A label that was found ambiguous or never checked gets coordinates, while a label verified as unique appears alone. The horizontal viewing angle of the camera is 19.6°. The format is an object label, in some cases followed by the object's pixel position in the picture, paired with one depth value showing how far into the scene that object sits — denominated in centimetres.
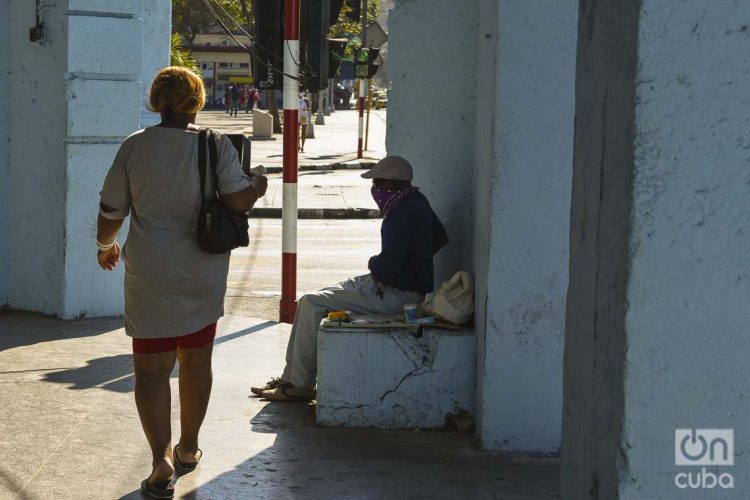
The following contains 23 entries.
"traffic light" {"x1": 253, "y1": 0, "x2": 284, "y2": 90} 1685
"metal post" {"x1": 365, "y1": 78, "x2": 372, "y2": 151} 5990
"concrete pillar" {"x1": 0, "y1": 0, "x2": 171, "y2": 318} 1579
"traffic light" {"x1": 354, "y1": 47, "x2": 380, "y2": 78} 5051
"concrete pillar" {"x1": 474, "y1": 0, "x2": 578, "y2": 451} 999
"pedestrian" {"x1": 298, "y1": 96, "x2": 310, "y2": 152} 5764
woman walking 890
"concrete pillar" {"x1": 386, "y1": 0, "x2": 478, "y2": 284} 1216
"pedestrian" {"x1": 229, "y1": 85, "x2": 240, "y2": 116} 10187
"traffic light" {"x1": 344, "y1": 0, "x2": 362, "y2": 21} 4014
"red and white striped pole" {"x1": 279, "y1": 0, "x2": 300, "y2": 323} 1668
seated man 1180
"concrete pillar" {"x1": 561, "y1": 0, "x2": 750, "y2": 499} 462
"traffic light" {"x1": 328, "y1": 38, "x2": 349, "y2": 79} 1797
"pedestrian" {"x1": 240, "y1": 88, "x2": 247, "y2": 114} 11652
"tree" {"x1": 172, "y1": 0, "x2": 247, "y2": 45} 10936
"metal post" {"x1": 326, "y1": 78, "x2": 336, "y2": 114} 11061
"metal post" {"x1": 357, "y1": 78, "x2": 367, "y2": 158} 5389
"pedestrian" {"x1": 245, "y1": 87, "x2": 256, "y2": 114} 10945
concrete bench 1115
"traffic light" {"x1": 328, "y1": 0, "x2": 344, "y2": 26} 1738
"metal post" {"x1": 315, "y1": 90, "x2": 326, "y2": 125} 8868
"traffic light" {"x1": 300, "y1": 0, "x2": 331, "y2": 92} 1689
